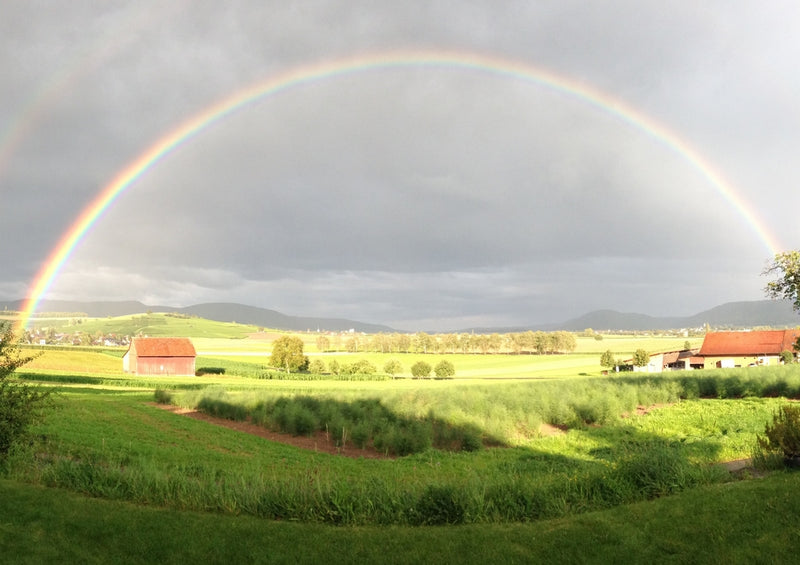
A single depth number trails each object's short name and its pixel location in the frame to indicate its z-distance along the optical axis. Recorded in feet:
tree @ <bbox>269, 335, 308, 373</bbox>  385.91
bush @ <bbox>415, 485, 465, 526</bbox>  36.91
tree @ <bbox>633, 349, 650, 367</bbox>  349.61
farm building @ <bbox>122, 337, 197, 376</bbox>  344.49
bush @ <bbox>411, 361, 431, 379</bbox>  380.37
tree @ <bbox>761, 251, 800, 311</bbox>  101.81
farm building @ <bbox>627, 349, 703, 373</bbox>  366.22
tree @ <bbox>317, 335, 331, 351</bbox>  637.71
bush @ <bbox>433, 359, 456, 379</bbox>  370.73
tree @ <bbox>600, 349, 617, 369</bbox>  385.64
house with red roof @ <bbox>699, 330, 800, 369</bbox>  315.58
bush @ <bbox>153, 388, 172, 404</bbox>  170.30
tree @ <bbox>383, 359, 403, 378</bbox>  392.88
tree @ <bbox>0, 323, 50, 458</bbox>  54.80
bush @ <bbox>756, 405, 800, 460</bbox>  46.09
